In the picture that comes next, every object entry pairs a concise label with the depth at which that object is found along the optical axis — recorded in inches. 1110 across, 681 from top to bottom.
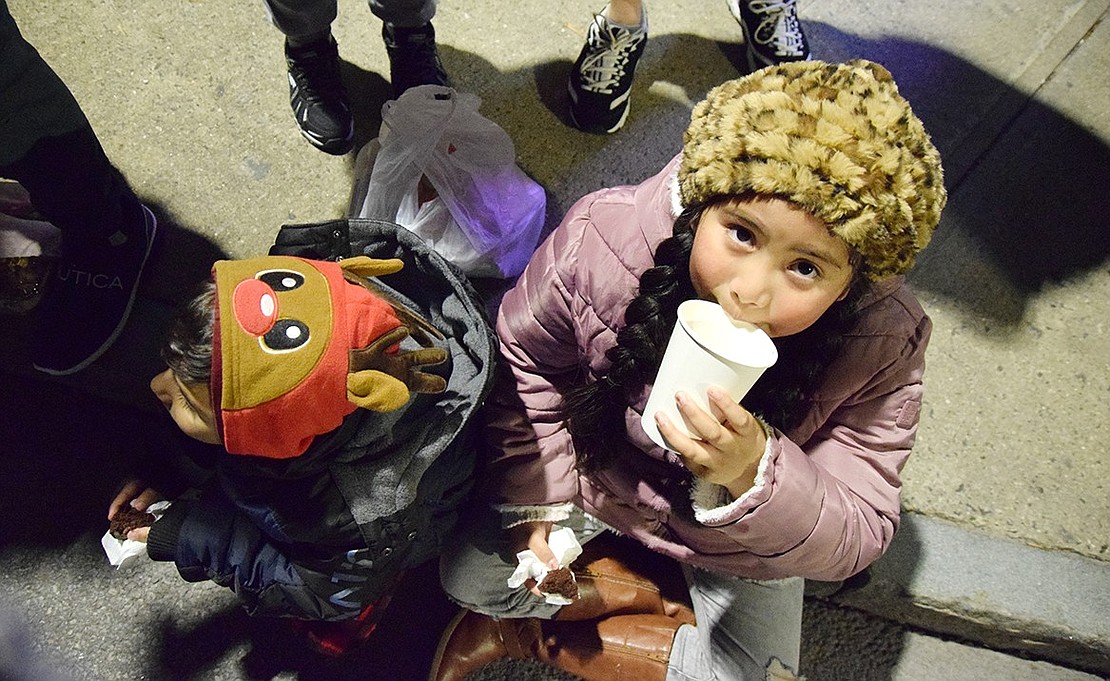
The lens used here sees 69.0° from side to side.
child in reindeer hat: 52.8
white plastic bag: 90.2
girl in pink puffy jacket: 46.9
